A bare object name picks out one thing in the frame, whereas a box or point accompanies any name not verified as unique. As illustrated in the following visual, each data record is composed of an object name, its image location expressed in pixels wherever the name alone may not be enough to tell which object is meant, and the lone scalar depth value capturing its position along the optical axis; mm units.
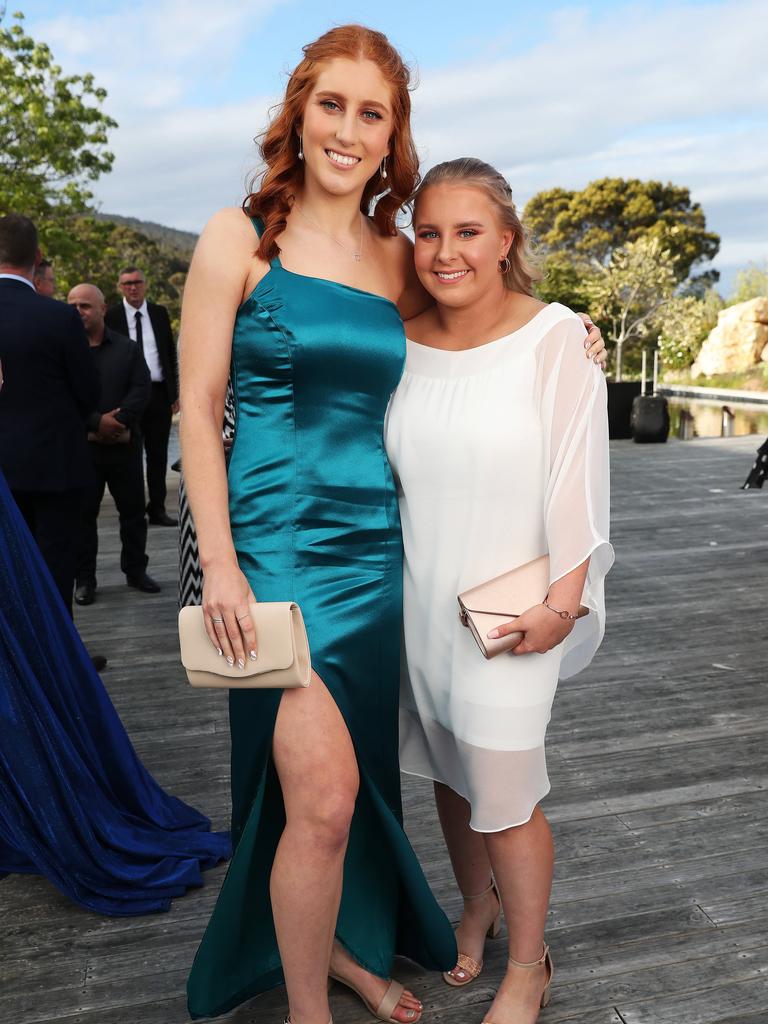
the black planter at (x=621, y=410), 14039
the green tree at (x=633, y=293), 32594
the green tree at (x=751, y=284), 35562
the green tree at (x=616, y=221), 41812
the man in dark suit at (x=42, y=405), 4012
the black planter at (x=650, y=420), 12648
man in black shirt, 5715
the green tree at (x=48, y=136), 16188
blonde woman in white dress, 1868
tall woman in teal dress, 1812
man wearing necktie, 7215
